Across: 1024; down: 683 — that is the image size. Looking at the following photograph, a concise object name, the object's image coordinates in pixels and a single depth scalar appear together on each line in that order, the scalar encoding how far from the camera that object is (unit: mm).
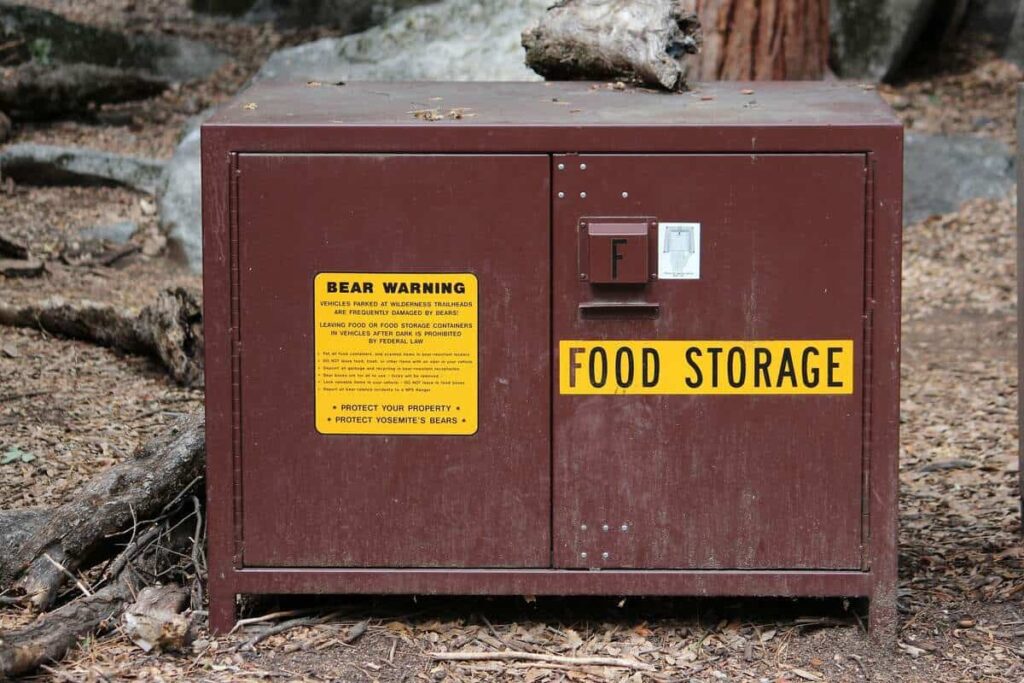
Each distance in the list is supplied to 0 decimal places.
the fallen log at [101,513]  3781
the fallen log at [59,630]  3333
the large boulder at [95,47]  10695
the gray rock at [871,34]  12000
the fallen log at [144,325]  5801
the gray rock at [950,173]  9750
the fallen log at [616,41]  4204
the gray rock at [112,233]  8539
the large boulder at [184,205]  8328
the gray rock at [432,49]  9461
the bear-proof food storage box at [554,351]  3391
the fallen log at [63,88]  10273
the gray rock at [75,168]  9336
